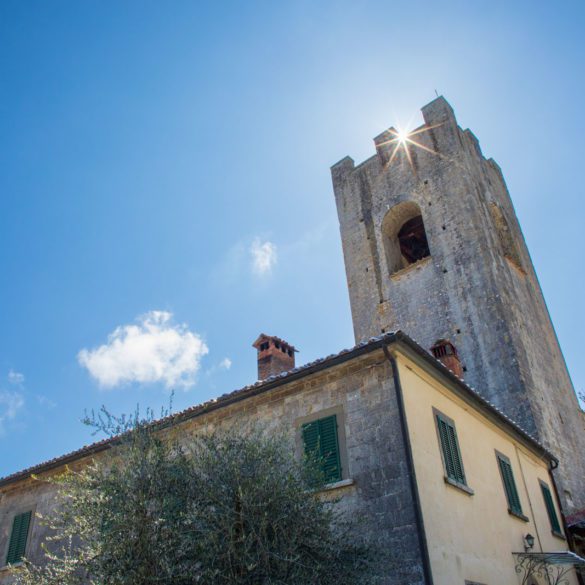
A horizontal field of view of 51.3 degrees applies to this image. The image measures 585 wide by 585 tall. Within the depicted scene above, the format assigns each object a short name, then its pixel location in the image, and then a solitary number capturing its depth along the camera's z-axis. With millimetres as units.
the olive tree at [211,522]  6789
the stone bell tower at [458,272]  17766
